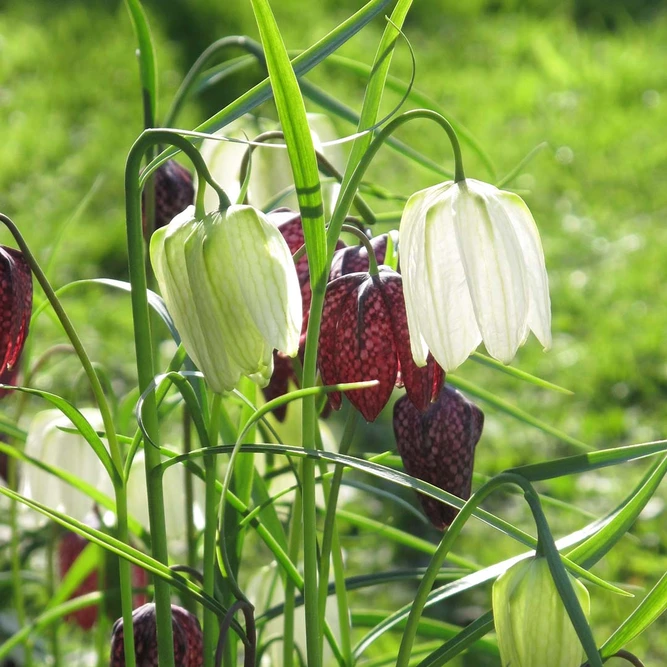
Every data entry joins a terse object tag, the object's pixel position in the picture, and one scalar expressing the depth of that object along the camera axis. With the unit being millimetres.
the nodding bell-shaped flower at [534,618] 656
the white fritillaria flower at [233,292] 666
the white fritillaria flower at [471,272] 675
